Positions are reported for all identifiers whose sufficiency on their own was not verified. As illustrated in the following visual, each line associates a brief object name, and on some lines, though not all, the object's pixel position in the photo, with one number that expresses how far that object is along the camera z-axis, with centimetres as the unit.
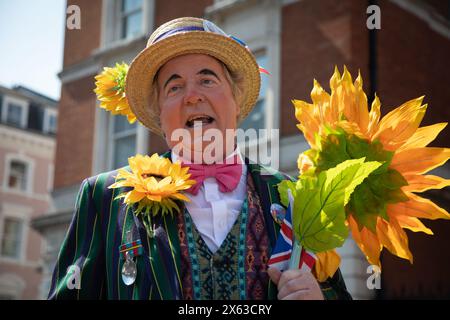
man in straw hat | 237
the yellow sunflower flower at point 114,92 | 306
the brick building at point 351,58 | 936
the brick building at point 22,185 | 2420
